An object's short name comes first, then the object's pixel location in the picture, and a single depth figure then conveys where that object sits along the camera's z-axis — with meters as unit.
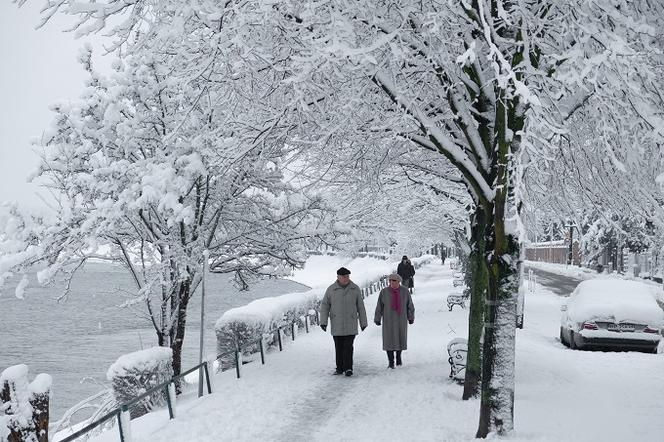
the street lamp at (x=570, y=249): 60.69
